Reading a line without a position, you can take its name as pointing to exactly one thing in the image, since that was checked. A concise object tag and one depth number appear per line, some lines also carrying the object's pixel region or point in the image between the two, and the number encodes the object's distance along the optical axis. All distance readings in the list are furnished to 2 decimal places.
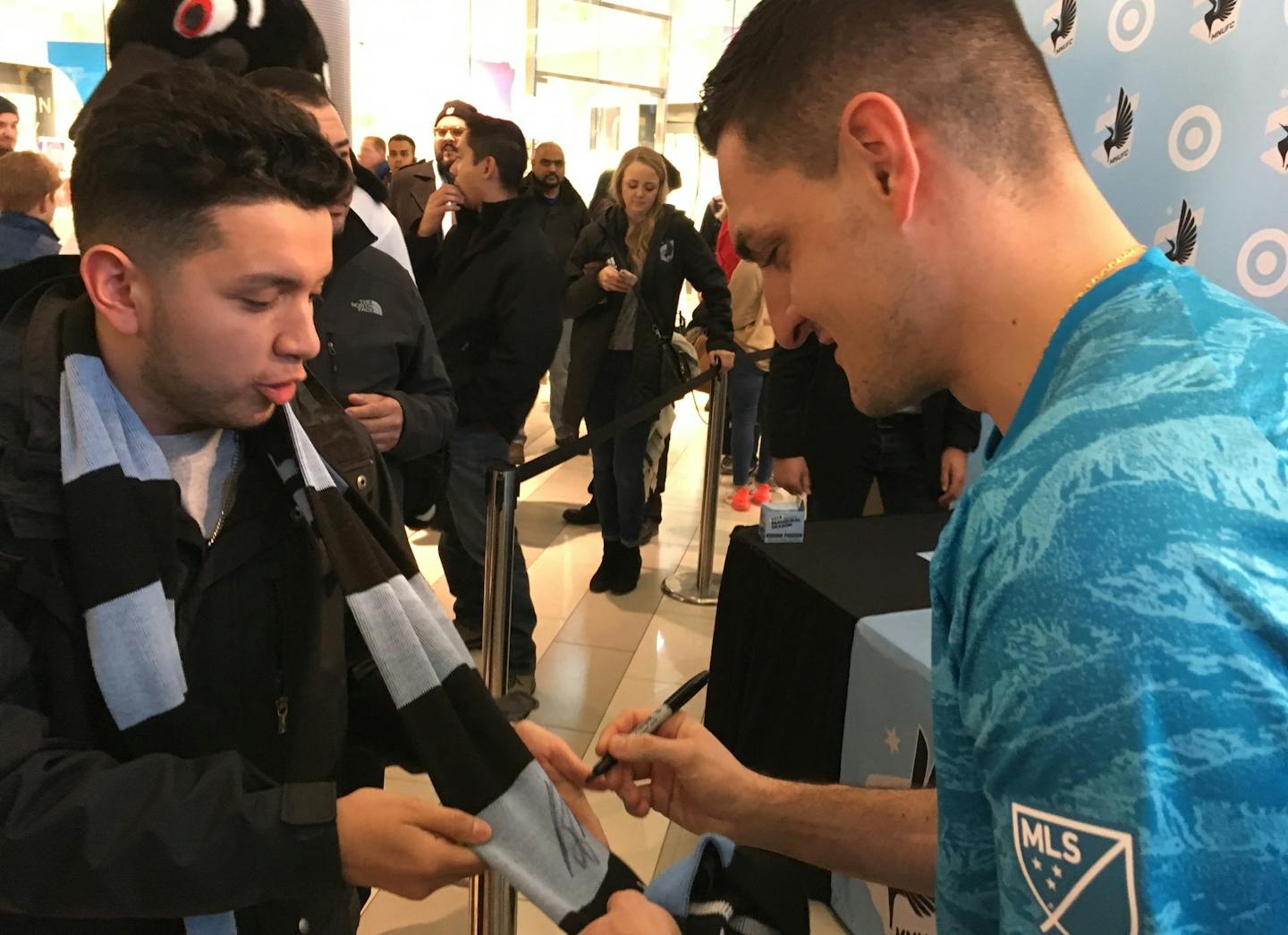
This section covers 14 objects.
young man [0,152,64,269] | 3.82
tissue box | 2.48
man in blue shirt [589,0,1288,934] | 0.55
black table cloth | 2.19
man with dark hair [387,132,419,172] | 7.41
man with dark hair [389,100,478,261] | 3.58
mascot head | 1.60
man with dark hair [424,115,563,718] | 3.34
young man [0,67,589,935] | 0.92
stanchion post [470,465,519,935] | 2.20
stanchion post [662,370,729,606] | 4.38
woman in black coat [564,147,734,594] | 4.30
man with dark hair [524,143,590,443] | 5.77
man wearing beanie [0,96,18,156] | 4.78
